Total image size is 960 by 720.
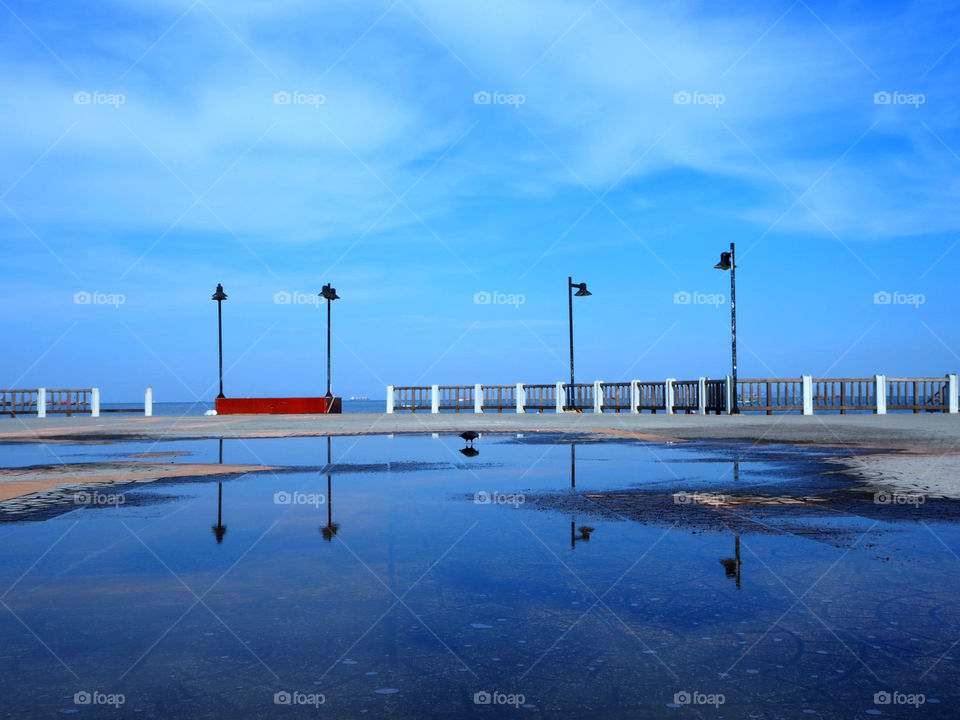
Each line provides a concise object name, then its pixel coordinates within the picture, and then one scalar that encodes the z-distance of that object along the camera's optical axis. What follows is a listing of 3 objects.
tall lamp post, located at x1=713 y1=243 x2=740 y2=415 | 35.88
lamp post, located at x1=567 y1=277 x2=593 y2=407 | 40.06
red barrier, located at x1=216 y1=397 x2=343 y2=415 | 43.75
